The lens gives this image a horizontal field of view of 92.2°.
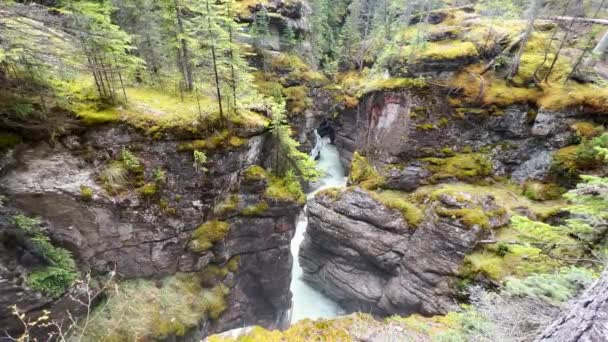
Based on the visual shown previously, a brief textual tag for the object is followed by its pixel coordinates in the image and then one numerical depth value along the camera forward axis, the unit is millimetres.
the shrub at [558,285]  6480
